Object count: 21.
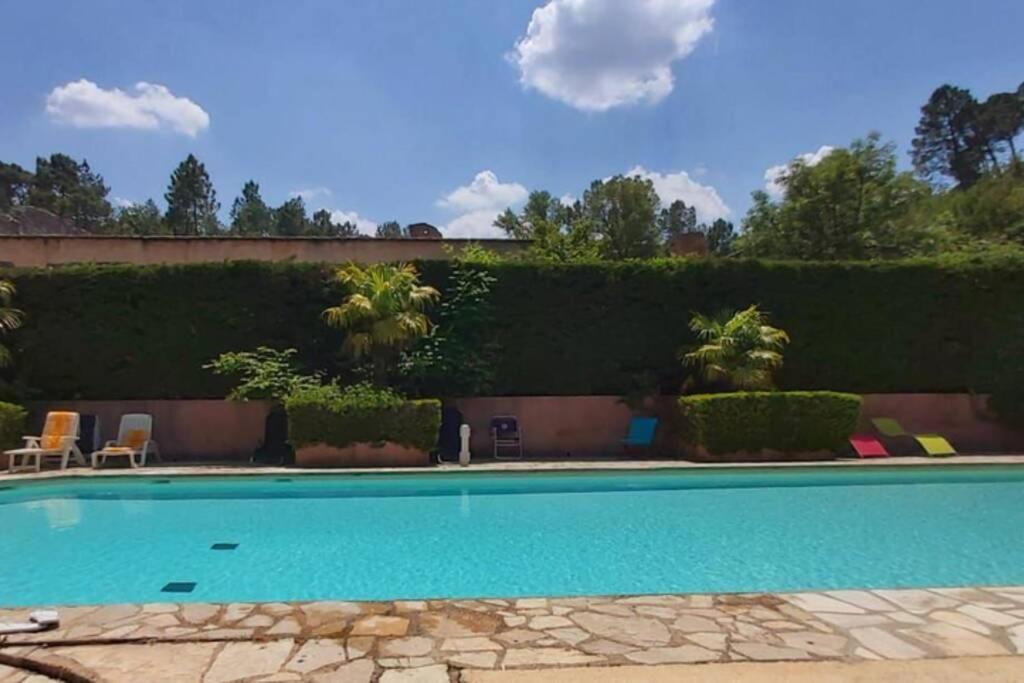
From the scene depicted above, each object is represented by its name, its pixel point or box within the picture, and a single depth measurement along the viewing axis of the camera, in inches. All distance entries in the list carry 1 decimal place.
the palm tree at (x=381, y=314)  492.7
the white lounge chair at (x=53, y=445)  439.1
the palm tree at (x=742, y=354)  496.1
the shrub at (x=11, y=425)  452.1
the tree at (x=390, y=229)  2499.5
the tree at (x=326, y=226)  3063.5
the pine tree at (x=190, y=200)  2278.5
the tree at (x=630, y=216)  1339.8
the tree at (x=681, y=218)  2243.8
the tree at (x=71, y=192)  2267.5
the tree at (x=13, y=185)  2158.0
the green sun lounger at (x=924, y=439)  502.3
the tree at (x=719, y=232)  2503.3
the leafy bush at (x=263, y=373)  494.9
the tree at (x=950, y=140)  1632.6
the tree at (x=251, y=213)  2834.6
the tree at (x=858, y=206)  968.3
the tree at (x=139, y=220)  2358.5
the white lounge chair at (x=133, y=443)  453.1
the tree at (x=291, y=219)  2997.0
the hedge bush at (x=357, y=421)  461.4
